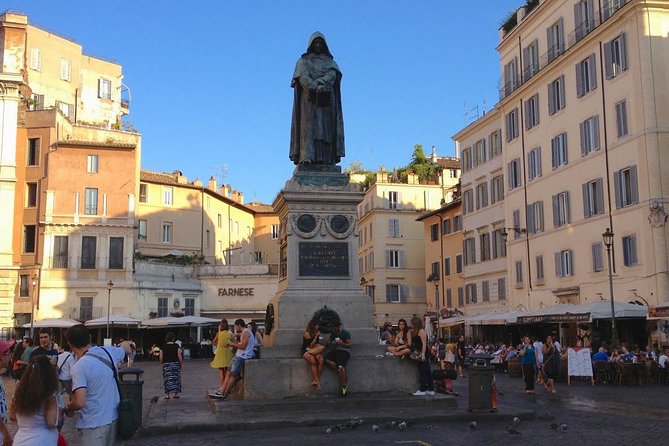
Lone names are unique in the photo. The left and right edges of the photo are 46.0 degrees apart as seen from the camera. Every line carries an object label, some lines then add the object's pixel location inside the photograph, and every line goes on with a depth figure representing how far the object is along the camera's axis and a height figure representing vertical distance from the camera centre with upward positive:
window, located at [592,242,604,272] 35.19 +3.11
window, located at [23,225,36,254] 51.28 +6.33
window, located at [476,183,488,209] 48.56 +8.26
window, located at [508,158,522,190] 43.84 +8.61
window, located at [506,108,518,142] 44.28 +11.48
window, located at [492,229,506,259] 46.03 +4.93
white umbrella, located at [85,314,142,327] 45.38 +0.79
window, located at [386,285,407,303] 66.38 +3.12
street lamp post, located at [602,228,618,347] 27.03 +1.24
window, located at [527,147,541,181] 41.38 +8.69
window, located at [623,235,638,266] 32.50 +3.14
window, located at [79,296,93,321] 50.72 +1.67
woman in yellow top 16.28 -0.37
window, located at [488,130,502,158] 46.81 +11.09
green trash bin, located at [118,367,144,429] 11.88 -0.84
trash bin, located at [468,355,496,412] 13.23 -0.98
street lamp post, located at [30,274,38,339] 46.37 +1.67
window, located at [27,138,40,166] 52.22 +12.17
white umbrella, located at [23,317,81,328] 45.16 +0.72
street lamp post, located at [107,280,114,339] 47.49 +2.67
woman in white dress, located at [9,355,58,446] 5.44 -0.50
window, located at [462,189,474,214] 50.66 +8.24
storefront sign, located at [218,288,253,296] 56.84 +2.94
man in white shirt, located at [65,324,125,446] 6.29 -0.46
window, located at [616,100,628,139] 33.38 +8.81
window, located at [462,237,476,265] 50.50 +5.10
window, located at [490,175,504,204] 46.38 +8.27
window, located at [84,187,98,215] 52.28 +8.78
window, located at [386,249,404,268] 67.31 +6.15
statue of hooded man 15.55 +4.42
